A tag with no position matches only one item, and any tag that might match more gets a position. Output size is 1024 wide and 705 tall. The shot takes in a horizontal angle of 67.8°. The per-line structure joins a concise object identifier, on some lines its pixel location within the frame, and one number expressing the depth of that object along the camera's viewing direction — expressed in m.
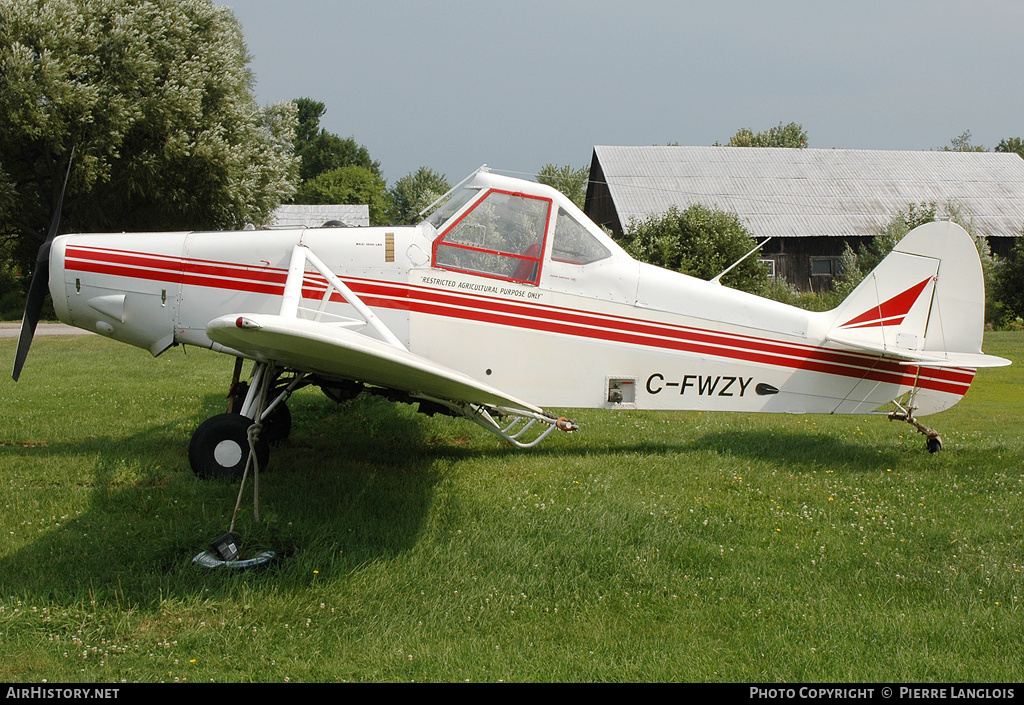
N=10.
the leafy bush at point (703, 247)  22.45
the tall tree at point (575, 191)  59.56
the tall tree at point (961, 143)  94.69
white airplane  6.45
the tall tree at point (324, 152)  85.74
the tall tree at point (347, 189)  72.50
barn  32.16
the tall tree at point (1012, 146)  85.00
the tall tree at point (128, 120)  21.95
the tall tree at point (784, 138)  65.94
